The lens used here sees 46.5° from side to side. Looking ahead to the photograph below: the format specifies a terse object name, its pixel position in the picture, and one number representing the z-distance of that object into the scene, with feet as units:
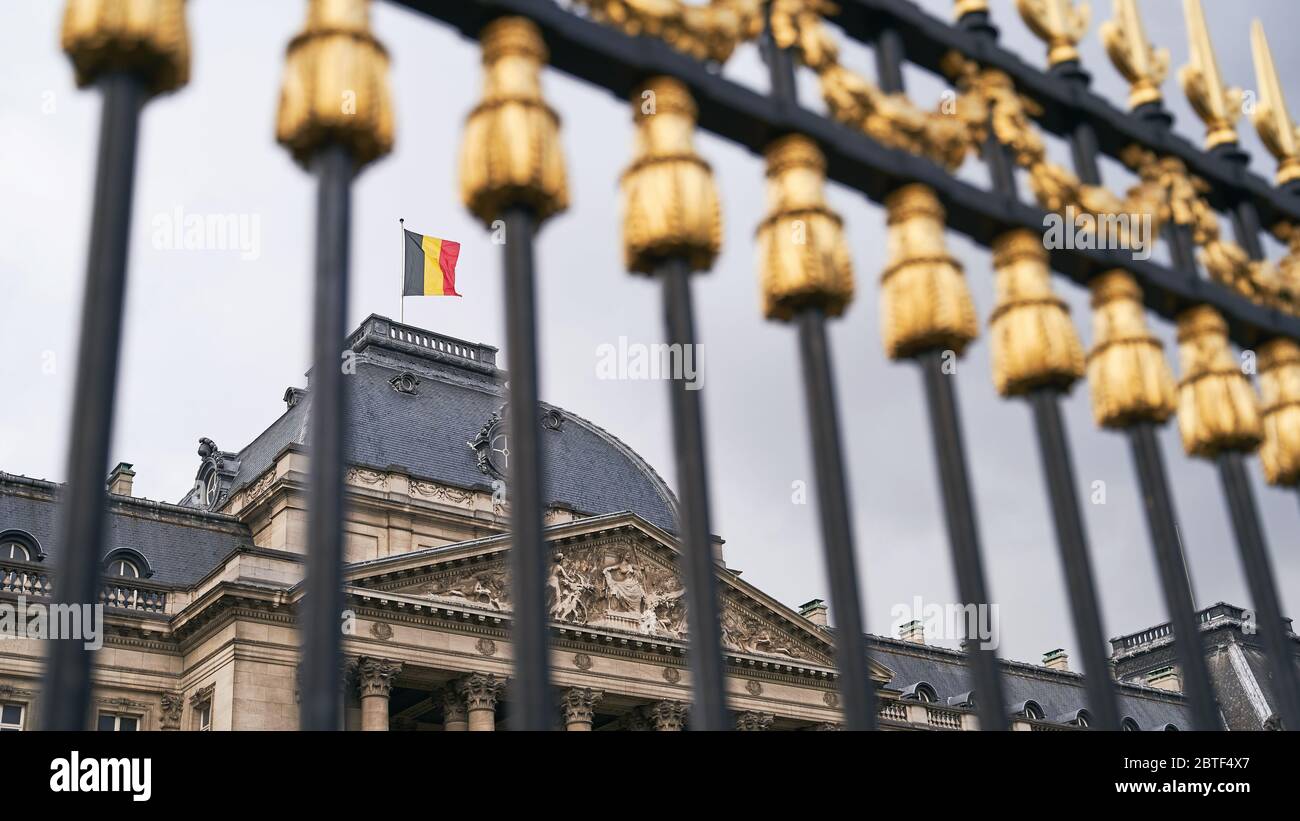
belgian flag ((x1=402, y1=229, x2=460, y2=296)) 131.44
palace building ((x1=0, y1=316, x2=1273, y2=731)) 110.22
